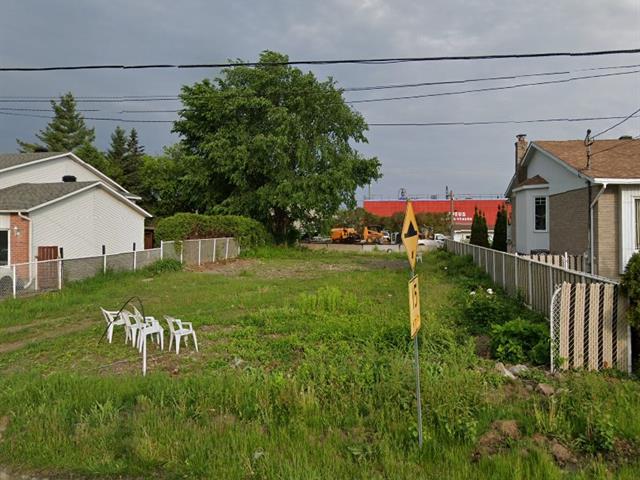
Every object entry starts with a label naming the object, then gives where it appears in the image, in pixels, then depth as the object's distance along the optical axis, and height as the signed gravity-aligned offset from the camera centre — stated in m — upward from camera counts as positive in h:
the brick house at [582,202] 14.39 +1.27
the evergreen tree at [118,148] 59.94 +12.94
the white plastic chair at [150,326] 7.18 -1.40
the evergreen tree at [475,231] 31.67 +0.45
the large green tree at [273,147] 34.25 +7.07
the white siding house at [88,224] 19.11 +0.81
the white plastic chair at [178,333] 7.20 -1.49
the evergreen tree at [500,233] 27.41 +0.25
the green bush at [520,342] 6.23 -1.51
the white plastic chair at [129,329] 7.83 -1.57
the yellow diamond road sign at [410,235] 4.04 +0.03
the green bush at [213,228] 25.08 +0.73
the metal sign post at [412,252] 4.05 -0.13
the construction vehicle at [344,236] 56.29 +0.33
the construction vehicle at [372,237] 57.56 +0.18
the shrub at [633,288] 5.62 -0.65
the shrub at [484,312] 8.54 -1.53
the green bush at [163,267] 20.17 -1.22
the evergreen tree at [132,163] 52.00 +9.62
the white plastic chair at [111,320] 8.13 -1.51
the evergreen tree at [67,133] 64.25 +15.82
